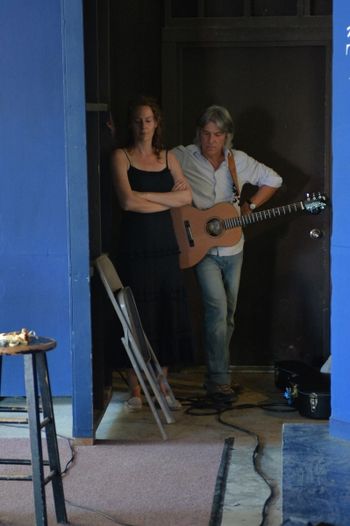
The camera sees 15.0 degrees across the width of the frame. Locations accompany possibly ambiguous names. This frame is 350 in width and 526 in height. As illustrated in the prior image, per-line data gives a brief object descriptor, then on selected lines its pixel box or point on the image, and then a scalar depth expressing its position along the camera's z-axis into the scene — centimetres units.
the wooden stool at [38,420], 529
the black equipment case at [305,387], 796
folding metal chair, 748
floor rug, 569
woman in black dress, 818
